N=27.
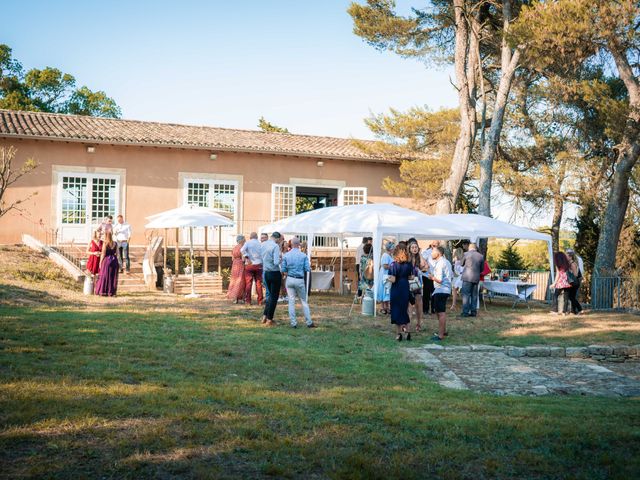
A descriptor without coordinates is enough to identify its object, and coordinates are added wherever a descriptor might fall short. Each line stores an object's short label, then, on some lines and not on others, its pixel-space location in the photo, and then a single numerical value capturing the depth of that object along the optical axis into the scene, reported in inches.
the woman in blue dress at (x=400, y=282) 406.6
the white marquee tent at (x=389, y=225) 534.4
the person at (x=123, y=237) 687.1
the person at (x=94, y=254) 595.8
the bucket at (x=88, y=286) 572.4
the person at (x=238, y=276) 563.8
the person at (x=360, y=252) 610.3
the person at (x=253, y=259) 535.8
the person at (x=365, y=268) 555.5
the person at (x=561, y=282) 561.3
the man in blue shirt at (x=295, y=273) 428.5
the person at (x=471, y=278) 543.2
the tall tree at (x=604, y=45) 633.6
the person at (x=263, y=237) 533.1
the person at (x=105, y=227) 561.2
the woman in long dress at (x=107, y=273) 563.2
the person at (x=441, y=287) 421.1
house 800.9
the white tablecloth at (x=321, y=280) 673.6
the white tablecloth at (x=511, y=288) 605.0
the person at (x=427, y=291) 563.8
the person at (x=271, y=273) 433.4
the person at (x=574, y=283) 571.1
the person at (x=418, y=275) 423.5
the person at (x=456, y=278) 616.1
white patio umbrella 610.5
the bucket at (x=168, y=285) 659.4
